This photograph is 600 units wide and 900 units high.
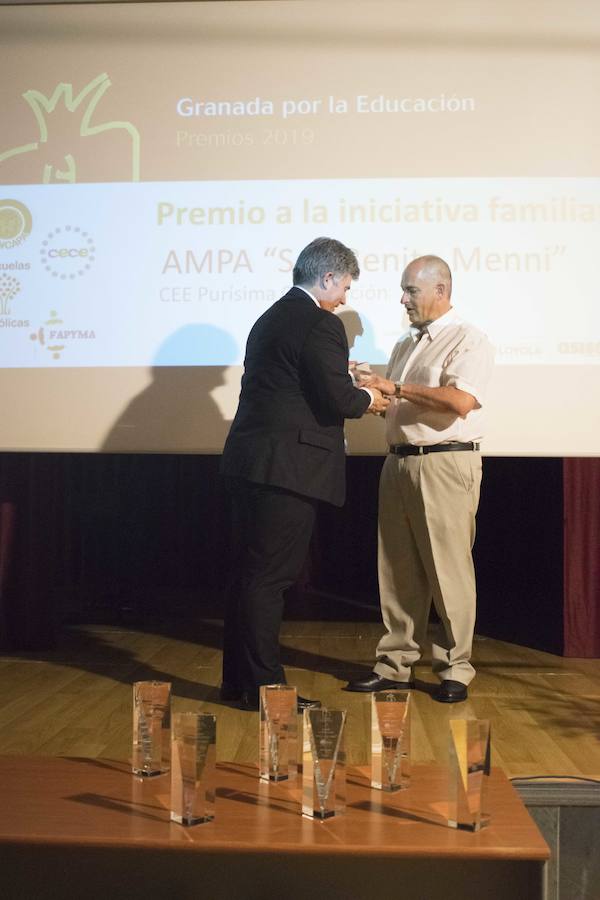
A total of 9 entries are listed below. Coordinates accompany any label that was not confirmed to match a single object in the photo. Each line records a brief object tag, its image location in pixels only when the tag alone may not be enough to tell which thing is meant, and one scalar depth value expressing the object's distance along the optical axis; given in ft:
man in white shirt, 11.37
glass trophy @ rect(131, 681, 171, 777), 5.39
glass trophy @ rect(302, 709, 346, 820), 4.74
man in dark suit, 10.73
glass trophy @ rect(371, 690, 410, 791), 5.18
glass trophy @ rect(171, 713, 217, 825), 4.65
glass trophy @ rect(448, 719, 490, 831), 4.60
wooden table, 4.41
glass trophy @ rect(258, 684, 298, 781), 5.37
